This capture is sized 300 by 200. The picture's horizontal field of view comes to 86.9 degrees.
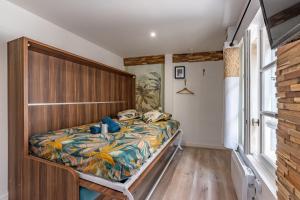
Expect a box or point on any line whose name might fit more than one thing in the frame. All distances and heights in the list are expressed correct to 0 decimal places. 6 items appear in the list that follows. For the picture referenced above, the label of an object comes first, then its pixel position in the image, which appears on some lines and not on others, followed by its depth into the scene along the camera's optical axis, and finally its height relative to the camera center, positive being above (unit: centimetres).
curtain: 226 +5
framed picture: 418 +70
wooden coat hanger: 416 +20
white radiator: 149 -85
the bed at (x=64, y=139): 133 -45
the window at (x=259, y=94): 149 +4
